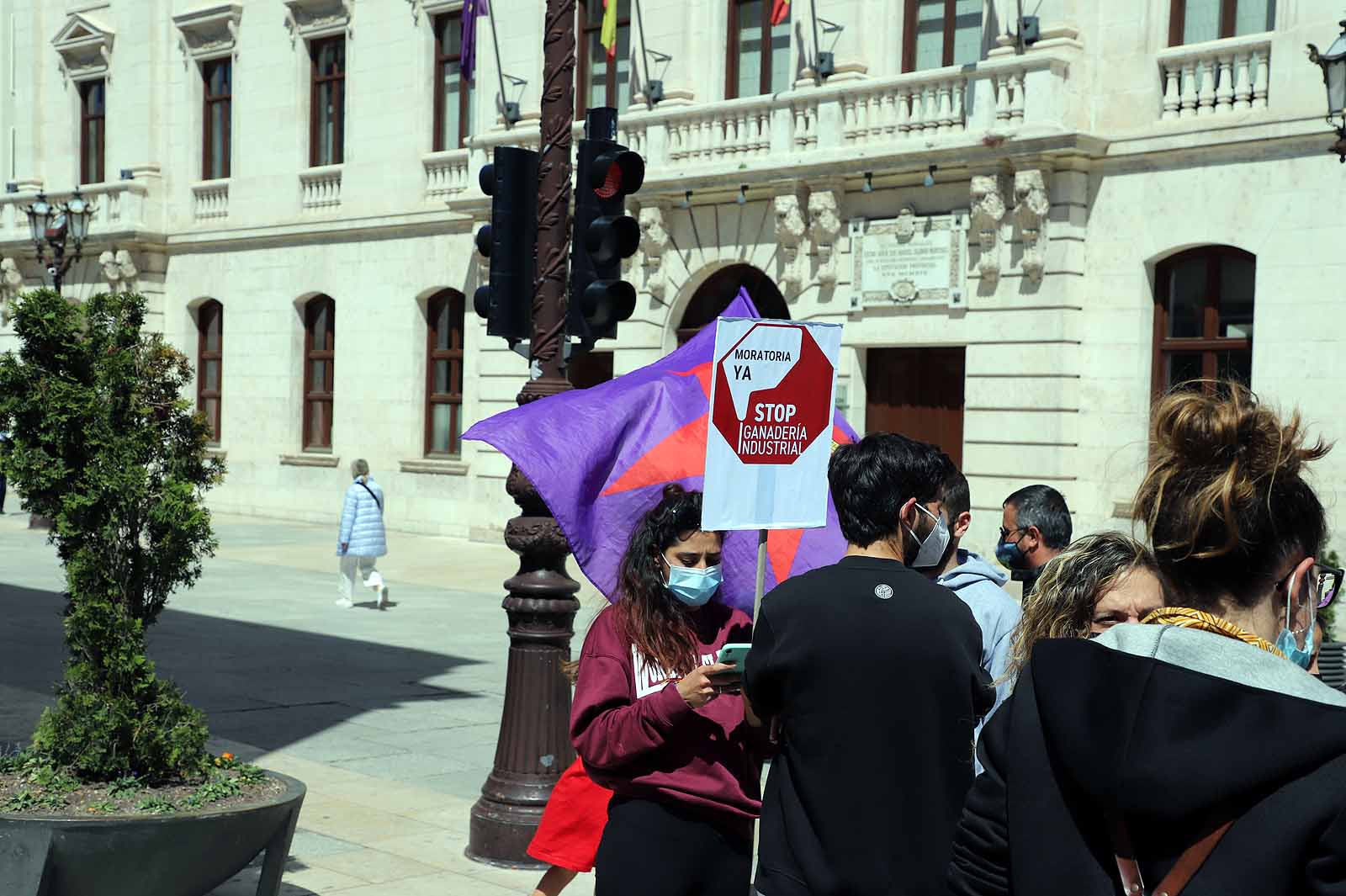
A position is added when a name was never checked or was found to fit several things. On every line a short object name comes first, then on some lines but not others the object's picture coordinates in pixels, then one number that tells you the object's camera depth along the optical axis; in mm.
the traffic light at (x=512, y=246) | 7797
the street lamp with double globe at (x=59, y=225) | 26359
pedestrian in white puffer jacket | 17344
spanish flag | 21938
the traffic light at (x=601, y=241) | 7750
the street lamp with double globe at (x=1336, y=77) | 13578
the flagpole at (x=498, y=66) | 24350
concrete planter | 5055
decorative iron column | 7160
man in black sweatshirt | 3541
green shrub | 5723
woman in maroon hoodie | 4195
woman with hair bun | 1997
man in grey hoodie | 4633
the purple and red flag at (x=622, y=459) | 5168
